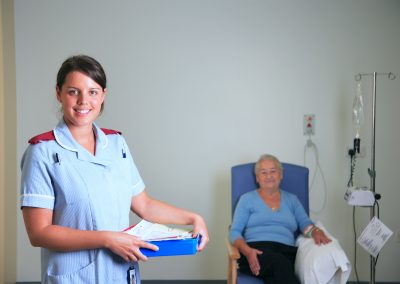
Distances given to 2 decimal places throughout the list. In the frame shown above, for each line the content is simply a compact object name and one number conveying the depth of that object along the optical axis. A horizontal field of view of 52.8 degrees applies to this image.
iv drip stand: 2.66
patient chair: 2.20
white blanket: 2.19
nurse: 1.12
